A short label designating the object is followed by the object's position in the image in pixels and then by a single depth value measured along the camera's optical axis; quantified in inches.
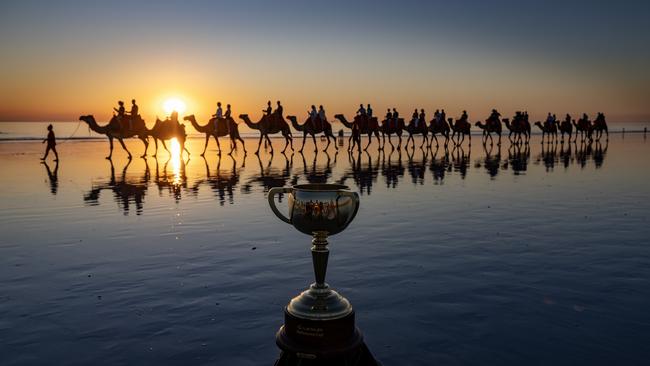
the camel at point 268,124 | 1300.4
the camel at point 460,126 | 1733.5
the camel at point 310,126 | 1404.9
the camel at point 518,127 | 1883.6
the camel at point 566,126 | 2121.1
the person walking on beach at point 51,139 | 1127.8
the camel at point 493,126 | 1753.2
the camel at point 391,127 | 1567.4
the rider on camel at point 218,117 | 1251.8
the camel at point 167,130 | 1216.2
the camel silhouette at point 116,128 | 1116.5
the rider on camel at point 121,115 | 1100.5
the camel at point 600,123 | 2247.4
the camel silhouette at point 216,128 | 1268.5
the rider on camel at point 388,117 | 1566.9
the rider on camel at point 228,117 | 1256.4
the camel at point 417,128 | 1630.2
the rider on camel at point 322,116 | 1403.8
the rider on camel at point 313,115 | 1390.3
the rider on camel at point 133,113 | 1118.0
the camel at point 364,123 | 1505.9
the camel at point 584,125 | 2161.7
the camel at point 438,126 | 1633.9
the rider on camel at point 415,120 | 1632.0
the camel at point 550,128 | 2060.8
